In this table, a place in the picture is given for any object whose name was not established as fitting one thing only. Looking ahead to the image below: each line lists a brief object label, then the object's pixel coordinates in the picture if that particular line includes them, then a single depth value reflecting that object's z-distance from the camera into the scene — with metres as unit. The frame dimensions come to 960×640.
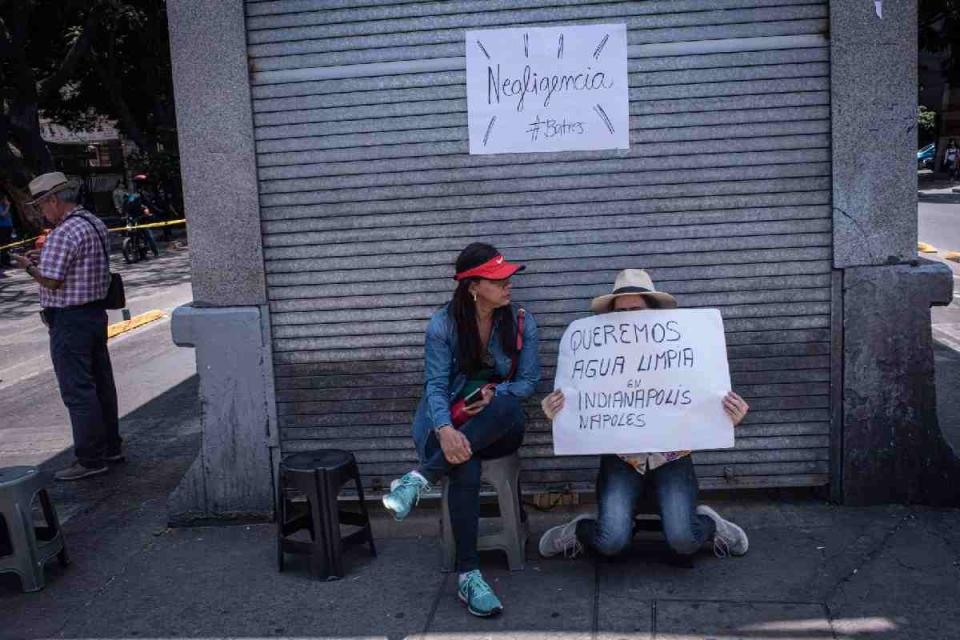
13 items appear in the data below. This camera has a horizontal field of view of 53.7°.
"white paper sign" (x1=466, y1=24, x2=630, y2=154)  4.88
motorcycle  22.20
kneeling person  4.30
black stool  4.50
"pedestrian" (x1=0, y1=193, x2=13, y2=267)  23.12
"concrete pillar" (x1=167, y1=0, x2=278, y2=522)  4.99
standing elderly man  6.13
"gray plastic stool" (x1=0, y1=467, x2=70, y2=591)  4.58
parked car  43.50
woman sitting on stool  4.20
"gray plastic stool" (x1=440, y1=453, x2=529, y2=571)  4.45
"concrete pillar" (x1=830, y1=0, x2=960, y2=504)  4.75
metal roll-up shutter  4.88
